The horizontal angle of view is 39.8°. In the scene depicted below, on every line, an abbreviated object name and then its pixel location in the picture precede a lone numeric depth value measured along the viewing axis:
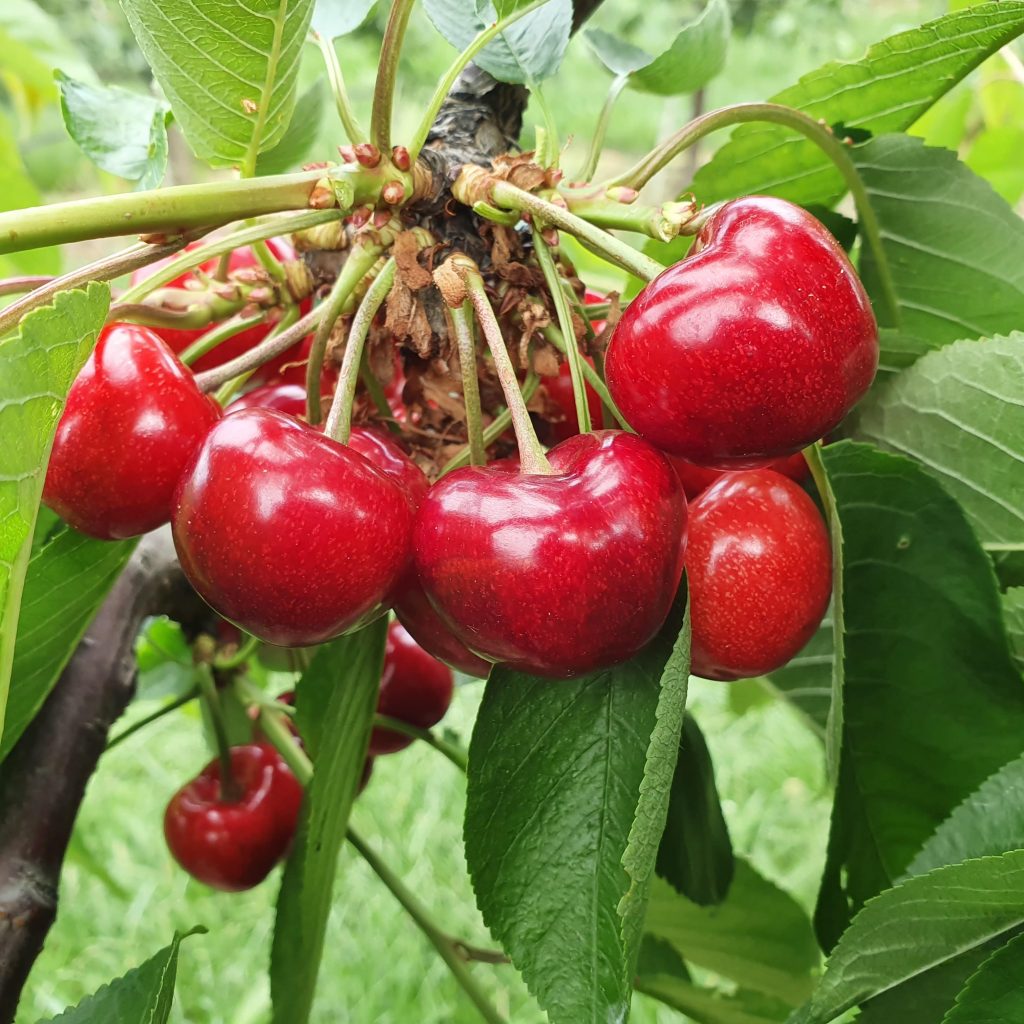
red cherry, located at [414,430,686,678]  0.14
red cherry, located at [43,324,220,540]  0.16
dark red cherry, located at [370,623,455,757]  0.26
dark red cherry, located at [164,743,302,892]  0.25
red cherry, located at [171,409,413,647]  0.14
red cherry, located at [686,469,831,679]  0.16
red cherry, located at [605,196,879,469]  0.14
